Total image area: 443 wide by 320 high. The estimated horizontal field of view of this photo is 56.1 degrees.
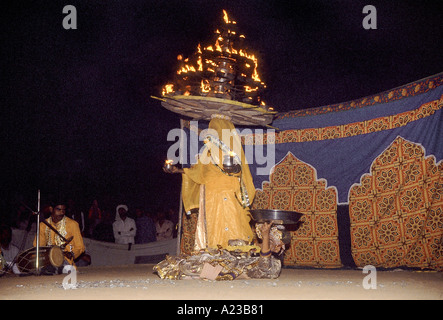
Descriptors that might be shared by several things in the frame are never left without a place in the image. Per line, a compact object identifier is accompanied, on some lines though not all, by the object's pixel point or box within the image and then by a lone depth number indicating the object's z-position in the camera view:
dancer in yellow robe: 6.57
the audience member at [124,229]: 10.77
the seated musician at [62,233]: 7.79
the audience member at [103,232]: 10.57
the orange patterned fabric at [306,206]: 7.86
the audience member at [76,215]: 9.57
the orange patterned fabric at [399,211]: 6.43
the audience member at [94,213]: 11.85
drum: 7.14
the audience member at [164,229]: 11.71
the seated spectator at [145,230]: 11.18
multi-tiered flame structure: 6.97
